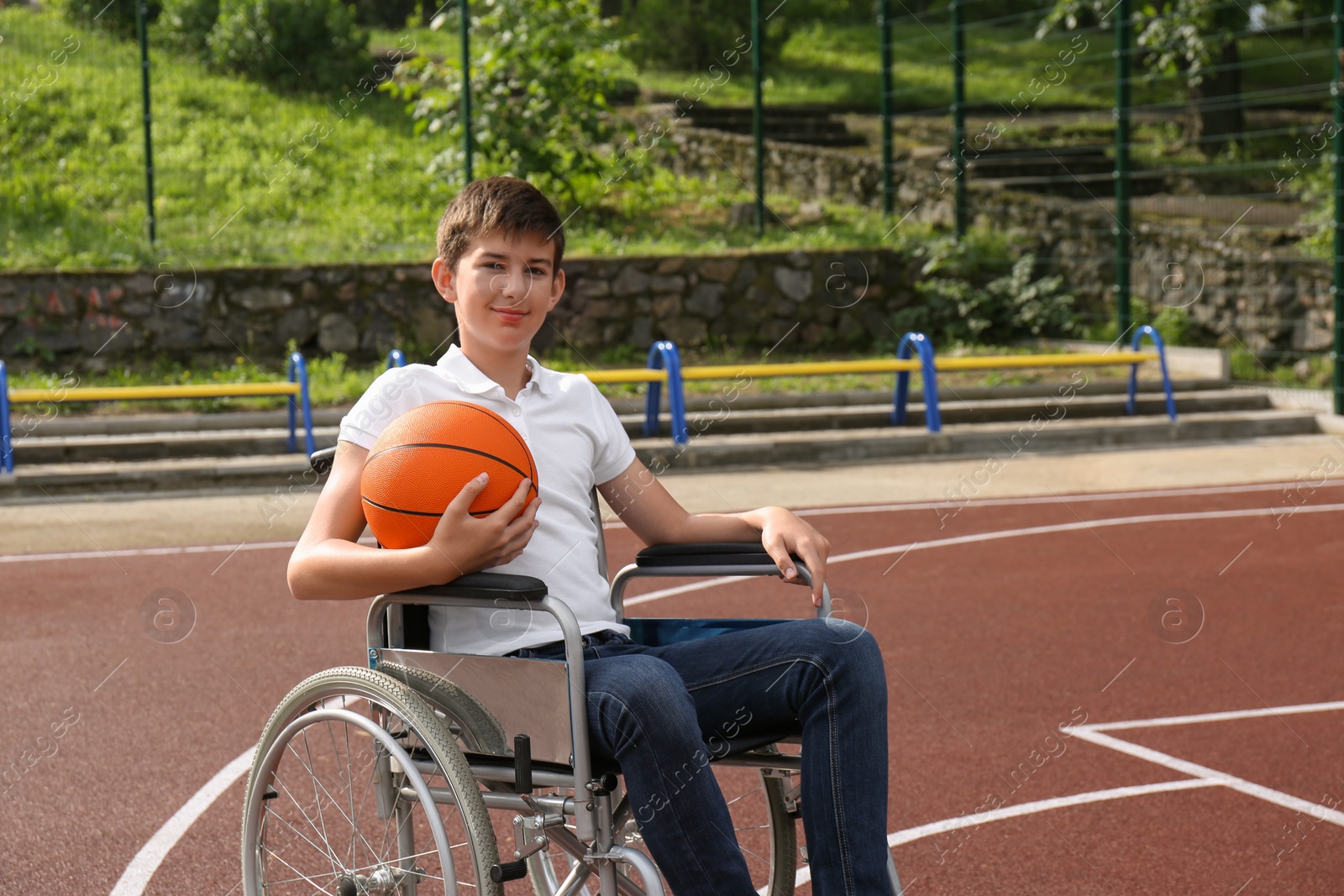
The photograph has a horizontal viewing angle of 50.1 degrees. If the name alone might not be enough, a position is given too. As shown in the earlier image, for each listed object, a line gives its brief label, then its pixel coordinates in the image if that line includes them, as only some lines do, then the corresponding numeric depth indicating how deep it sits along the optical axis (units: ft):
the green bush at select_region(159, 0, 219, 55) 65.26
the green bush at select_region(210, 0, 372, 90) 64.18
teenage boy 8.50
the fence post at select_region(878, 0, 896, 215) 59.11
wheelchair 8.45
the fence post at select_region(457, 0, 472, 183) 50.56
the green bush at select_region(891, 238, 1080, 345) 53.83
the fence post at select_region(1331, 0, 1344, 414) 44.85
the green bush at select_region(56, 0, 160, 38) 60.18
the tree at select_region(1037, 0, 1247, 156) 55.36
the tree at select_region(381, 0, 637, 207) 52.13
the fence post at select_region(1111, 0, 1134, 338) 51.13
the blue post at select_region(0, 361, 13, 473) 35.65
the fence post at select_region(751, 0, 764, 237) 55.72
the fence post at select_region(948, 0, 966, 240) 55.93
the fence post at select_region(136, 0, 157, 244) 49.06
